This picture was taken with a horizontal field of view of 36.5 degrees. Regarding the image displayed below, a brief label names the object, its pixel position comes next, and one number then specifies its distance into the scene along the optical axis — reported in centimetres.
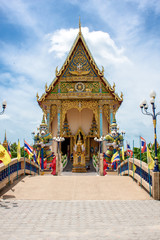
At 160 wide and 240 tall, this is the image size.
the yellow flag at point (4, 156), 859
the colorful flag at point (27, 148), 1361
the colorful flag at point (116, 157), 1603
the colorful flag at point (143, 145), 1200
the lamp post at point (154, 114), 909
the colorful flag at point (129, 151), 1889
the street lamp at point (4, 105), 1098
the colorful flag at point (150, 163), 920
